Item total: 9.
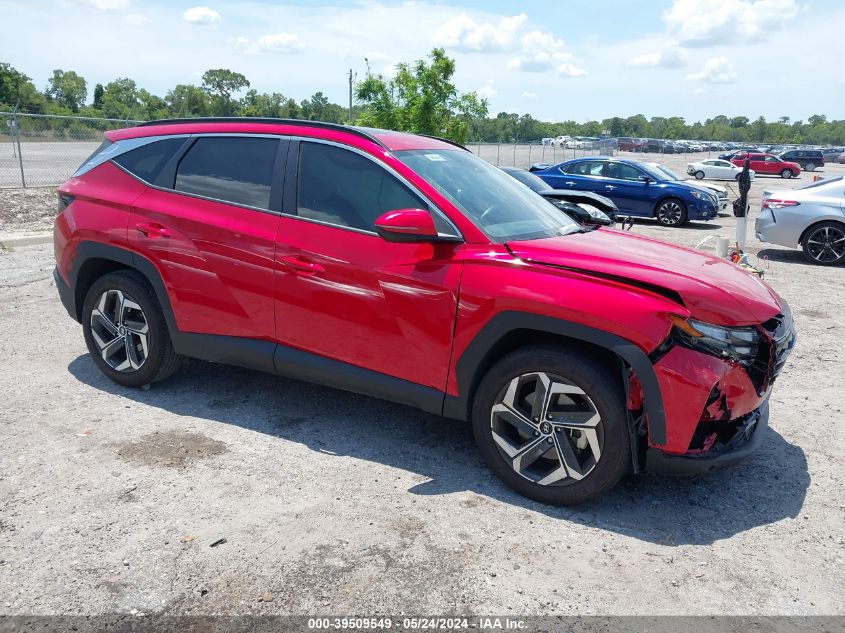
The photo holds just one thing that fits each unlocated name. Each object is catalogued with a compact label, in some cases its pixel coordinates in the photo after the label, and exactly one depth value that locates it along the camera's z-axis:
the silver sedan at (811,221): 11.35
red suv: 3.37
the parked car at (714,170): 39.94
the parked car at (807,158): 51.31
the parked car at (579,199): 11.34
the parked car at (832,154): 65.80
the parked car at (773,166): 44.56
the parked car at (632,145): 77.38
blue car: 16.52
